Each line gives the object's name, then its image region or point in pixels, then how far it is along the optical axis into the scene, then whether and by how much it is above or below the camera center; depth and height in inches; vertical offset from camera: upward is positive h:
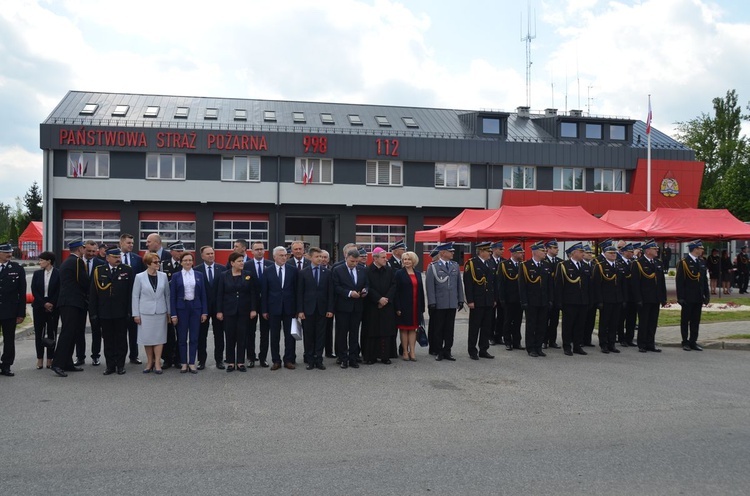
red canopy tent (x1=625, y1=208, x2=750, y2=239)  925.8 +43.3
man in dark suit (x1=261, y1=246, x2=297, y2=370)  409.4 -28.7
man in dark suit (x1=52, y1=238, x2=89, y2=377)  385.1 -33.5
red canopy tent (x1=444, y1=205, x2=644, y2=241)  807.7 +35.1
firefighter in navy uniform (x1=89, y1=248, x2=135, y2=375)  390.6 -32.5
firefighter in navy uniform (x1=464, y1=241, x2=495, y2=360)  450.9 -32.9
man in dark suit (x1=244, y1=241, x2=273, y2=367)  414.3 -48.3
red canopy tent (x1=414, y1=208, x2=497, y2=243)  1013.2 +51.7
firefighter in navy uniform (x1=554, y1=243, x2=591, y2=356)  477.1 -31.8
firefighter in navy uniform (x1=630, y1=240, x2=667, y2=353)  487.5 -29.5
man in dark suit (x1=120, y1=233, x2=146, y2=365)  420.2 -9.8
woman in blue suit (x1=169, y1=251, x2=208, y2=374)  394.6 -34.0
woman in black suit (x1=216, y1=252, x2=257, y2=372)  402.9 -33.1
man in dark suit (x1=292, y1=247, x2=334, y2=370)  411.8 -33.0
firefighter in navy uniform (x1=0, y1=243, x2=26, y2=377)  378.3 -31.5
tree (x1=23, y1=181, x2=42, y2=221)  3238.2 +236.0
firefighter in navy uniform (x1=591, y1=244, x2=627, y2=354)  484.7 -29.6
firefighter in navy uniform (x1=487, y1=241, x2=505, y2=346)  498.2 -46.3
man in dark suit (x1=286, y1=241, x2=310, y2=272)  428.7 -2.5
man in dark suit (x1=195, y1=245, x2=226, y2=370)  407.5 -44.4
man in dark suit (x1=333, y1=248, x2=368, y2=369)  418.3 -32.4
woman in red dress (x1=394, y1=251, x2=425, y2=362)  440.8 -34.3
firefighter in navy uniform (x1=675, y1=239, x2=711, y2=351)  493.0 -30.3
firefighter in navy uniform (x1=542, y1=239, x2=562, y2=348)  485.7 -42.4
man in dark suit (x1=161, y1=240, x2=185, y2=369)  409.1 -60.8
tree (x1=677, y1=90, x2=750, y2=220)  2583.7 +470.3
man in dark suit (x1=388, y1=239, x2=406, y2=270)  469.4 -0.8
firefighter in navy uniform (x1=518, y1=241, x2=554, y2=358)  469.6 -31.5
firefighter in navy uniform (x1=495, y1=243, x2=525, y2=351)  493.0 -34.7
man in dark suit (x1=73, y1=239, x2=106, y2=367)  411.8 -51.8
